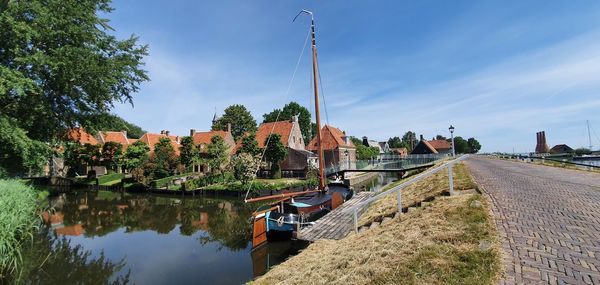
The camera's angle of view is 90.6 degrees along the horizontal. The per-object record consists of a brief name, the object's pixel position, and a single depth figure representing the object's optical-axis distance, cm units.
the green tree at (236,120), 7106
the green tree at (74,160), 4425
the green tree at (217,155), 3731
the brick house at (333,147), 5203
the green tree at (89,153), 4466
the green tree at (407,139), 13035
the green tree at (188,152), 3934
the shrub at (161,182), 3581
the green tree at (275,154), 3928
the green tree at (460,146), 10619
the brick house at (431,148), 7219
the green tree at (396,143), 12873
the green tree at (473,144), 11035
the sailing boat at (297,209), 1416
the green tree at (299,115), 7468
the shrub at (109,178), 4212
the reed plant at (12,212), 889
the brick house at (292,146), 4253
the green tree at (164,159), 3703
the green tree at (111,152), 4468
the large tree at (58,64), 1638
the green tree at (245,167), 3178
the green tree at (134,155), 3997
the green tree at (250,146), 3909
